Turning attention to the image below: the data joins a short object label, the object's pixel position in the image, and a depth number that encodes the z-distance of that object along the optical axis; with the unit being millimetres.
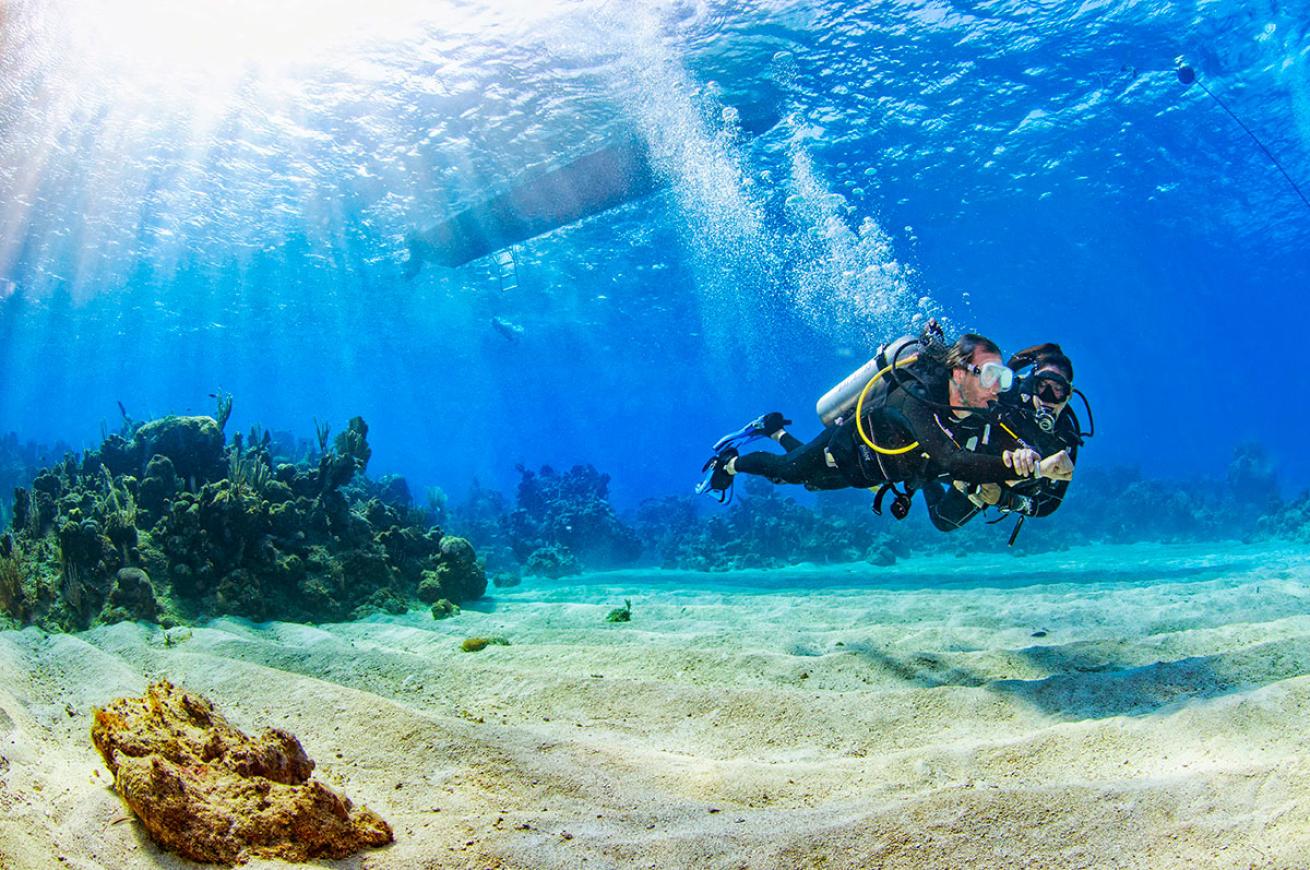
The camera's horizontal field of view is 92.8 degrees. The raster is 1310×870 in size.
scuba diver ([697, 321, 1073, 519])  4312
